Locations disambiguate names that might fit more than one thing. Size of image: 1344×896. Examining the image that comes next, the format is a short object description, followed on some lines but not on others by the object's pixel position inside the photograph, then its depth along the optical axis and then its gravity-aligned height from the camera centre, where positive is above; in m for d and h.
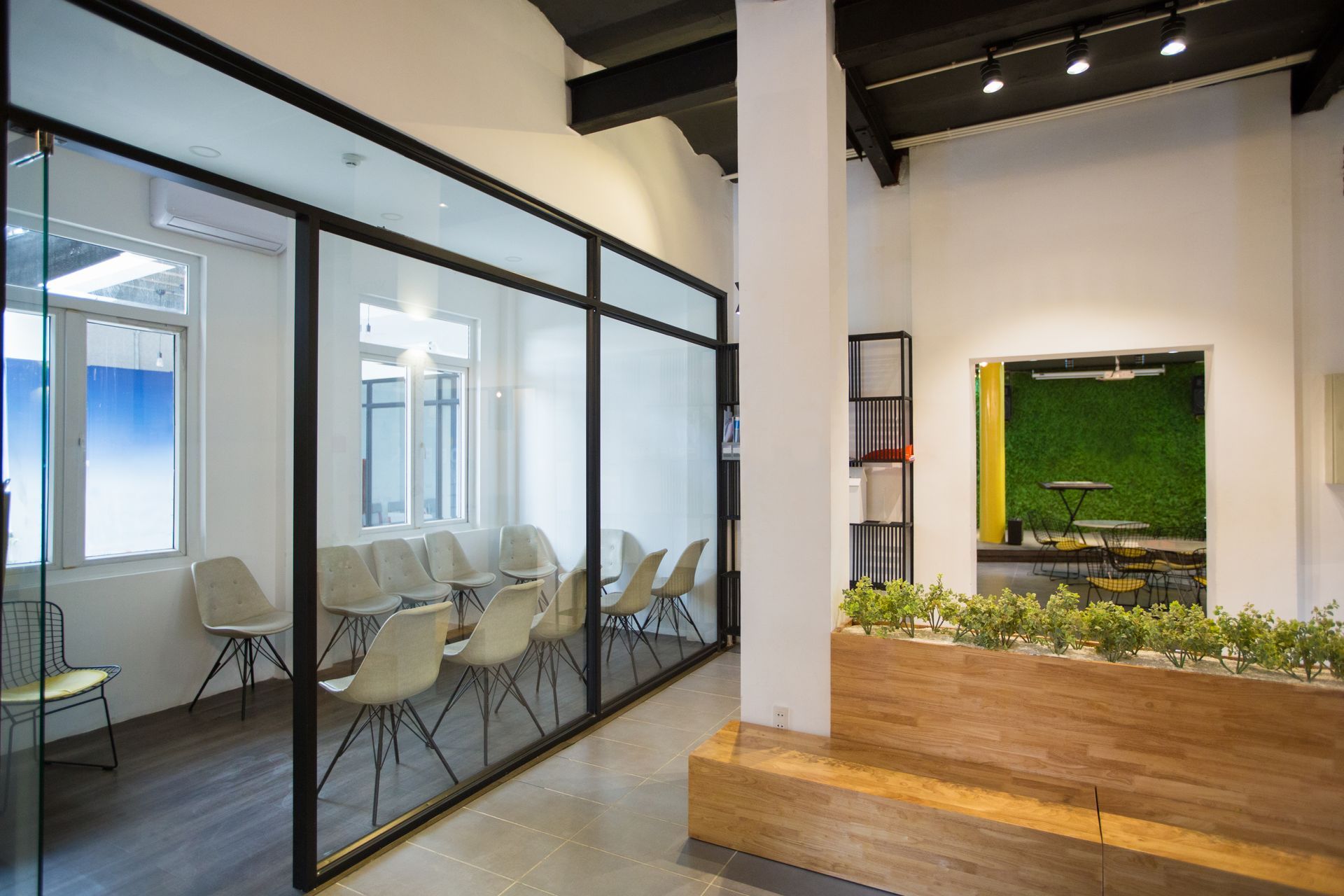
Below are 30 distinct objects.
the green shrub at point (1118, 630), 2.76 -0.69
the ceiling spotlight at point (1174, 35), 3.63 +2.13
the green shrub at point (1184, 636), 2.70 -0.70
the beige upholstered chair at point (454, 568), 3.35 -0.54
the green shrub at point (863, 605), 3.21 -0.69
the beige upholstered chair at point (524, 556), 3.75 -0.54
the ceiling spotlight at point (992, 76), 4.05 +2.16
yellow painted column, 10.83 -0.04
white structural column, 3.25 +0.45
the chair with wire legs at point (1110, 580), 6.35 -1.29
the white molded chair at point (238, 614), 4.40 -1.02
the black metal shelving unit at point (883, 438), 5.55 +0.12
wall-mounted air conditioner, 4.19 +1.47
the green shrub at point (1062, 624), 2.87 -0.69
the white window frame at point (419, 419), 3.08 +0.17
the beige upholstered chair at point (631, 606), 4.66 -1.02
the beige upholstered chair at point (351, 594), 2.85 -0.57
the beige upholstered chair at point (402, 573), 3.09 -0.52
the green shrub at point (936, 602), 3.15 -0.66
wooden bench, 2.37 -1.26
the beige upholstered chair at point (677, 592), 5.25 -1.04
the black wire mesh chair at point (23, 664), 1.99 -0.59
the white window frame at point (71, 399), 3.87 +0.32
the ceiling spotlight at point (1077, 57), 3.78 +2.12
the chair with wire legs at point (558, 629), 3.98 -1.01
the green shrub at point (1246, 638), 2.61 -0.69
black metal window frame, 2.19 +0.90
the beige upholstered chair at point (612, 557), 4.58 -0.67
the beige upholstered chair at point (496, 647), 3.47 -0.96
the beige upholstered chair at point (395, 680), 2.96 -0.95
